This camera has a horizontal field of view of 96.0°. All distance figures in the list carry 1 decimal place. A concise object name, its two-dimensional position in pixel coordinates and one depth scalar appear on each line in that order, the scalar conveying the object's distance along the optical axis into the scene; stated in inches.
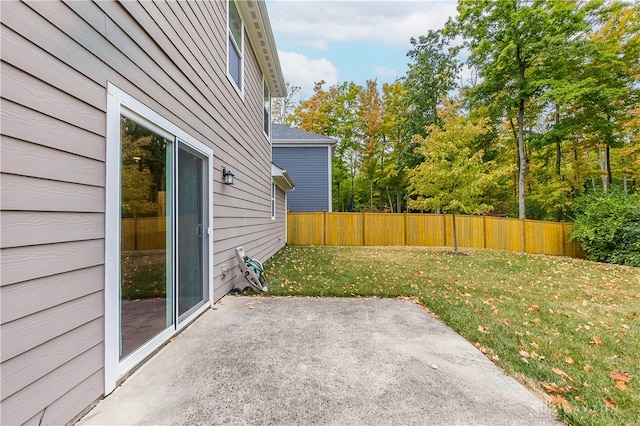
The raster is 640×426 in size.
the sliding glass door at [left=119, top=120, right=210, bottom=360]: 85.0
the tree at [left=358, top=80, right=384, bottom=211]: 753.0
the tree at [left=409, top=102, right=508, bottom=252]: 388.5
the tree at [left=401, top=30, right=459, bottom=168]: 689.0
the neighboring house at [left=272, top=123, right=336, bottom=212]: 544.1
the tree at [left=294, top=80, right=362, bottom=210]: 788.6
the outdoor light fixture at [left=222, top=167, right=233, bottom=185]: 167.9
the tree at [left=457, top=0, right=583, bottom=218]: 474.3
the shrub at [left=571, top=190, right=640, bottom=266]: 350.0
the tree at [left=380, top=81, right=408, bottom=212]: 737.6
